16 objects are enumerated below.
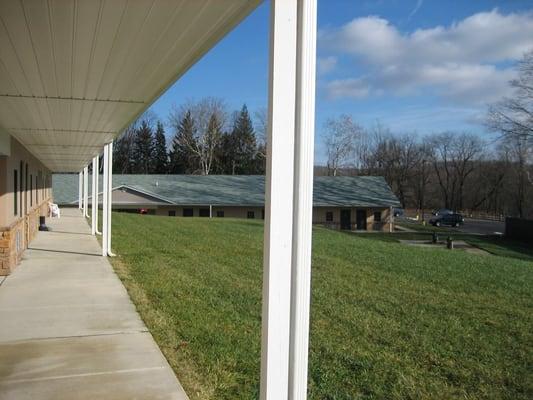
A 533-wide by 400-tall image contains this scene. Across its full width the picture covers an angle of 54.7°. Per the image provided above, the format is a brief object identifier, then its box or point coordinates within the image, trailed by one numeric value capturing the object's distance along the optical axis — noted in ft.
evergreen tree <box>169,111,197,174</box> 197.47
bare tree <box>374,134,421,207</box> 239.30
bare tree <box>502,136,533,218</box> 207.64
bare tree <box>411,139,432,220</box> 242.17
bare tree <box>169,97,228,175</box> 194.25
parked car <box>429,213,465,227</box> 172.96
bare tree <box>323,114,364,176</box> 198.23
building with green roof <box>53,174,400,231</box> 124.98
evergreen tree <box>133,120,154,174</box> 213.87
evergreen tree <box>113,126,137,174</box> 211.41
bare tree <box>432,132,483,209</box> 243.40
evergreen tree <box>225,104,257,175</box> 207.00
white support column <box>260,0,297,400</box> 8.41
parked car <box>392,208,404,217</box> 205.87
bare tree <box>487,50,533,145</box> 129.80
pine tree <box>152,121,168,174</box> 213.05
